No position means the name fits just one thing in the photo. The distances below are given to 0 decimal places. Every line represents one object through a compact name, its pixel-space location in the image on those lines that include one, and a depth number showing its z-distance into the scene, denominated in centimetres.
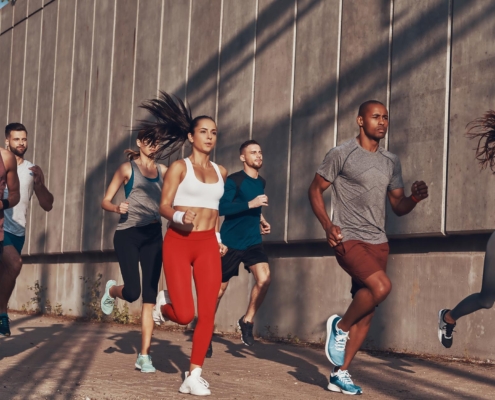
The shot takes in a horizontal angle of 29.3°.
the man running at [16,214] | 983
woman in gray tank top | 881
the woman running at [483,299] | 699
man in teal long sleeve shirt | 987
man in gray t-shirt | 718
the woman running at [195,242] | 720
